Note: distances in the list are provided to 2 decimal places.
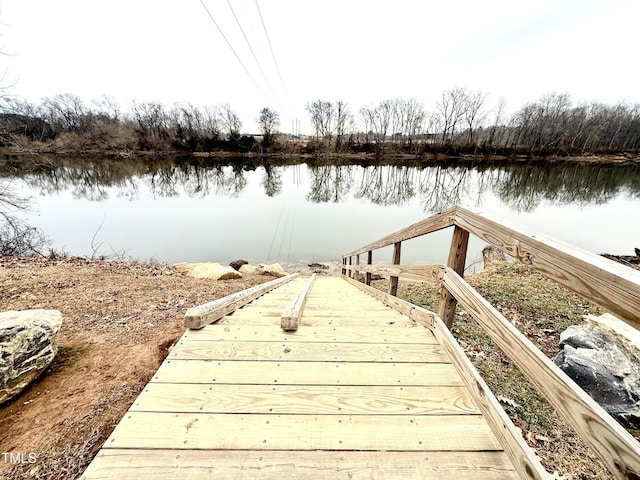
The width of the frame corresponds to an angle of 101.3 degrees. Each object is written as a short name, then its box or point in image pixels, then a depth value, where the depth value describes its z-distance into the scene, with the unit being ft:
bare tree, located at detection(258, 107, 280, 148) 148.87
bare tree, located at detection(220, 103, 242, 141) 155.63
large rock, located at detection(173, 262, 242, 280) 23.77
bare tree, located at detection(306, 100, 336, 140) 163.84
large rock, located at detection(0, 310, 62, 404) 7.23
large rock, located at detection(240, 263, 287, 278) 27.53
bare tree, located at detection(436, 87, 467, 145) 149.69
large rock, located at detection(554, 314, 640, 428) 8.44
